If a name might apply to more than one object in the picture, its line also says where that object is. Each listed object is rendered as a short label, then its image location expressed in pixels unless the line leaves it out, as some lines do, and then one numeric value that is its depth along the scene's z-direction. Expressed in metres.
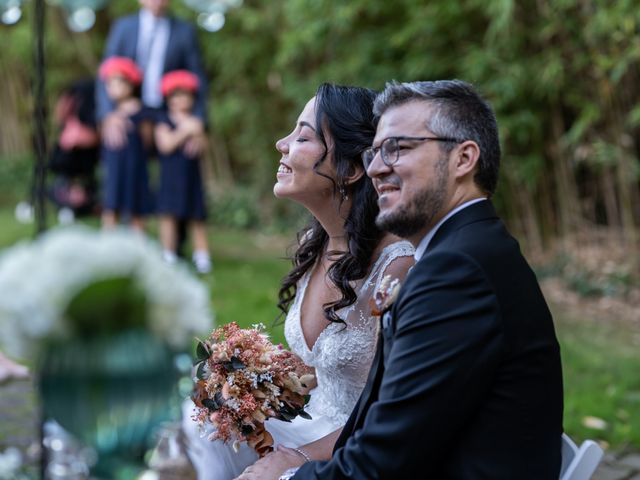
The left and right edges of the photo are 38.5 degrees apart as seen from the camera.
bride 2.41
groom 1.61
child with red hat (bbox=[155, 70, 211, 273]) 6.72
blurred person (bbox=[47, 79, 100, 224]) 9.80
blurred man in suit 6.79
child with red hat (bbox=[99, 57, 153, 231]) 6.79
